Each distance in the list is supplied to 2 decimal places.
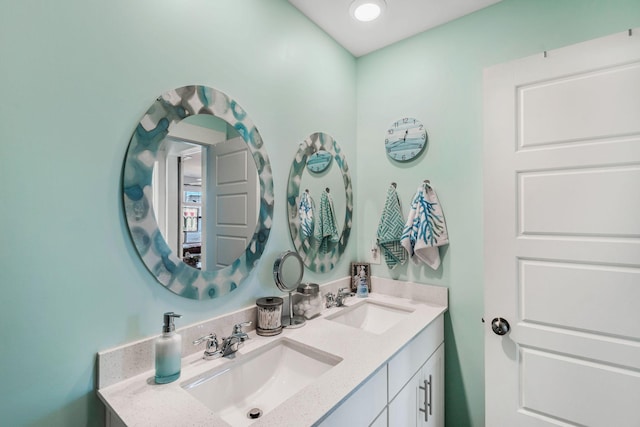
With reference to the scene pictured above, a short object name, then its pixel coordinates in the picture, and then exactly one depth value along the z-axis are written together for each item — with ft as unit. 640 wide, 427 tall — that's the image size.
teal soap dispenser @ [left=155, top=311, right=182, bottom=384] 3.02
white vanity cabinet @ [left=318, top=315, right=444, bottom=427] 3.07
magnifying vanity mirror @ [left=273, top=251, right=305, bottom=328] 4.57
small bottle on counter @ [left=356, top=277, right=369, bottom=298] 6.11
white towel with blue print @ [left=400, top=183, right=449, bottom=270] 5.49
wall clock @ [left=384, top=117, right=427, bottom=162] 5.86
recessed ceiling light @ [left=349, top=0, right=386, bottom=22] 4.97
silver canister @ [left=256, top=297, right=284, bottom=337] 4.17
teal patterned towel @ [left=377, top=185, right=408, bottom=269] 5.97
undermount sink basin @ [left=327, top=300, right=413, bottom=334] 5.50
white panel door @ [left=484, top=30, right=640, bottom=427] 3.74
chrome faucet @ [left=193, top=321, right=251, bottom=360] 3.53
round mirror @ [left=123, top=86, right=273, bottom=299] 3.23
